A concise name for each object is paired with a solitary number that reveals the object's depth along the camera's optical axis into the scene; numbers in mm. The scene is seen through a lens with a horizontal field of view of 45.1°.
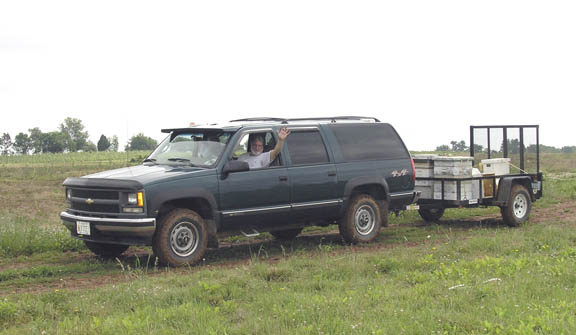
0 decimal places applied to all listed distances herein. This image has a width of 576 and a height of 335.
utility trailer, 13633
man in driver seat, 11047
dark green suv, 9797
